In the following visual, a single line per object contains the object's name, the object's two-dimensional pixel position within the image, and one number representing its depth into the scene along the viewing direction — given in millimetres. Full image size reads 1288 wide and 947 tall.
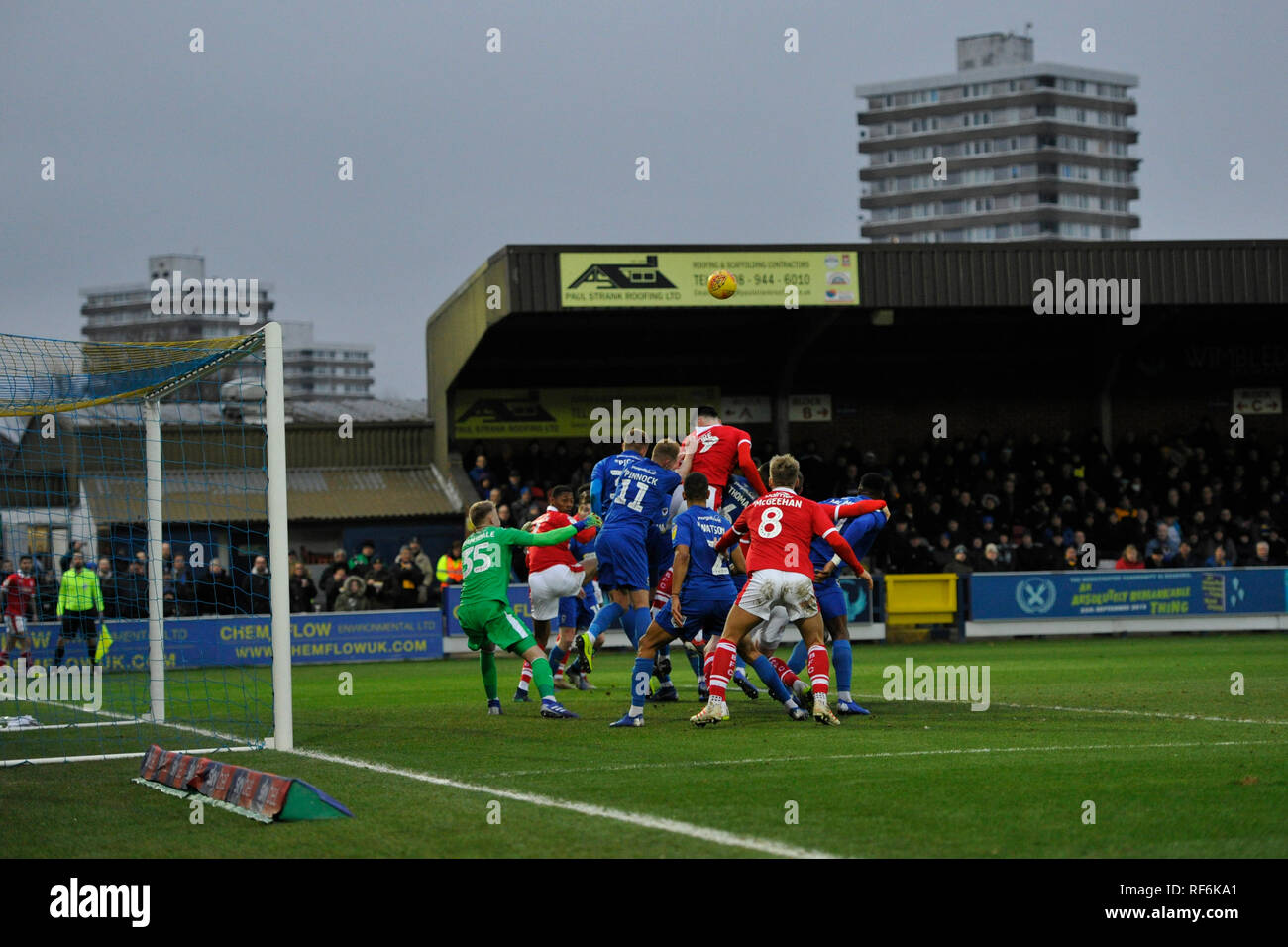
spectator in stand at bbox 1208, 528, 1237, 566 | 30109
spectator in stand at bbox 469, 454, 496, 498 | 33344
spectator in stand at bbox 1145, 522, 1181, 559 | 30453
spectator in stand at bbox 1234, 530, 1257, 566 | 30484
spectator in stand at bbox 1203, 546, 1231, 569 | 29828
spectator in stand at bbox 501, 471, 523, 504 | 30900
